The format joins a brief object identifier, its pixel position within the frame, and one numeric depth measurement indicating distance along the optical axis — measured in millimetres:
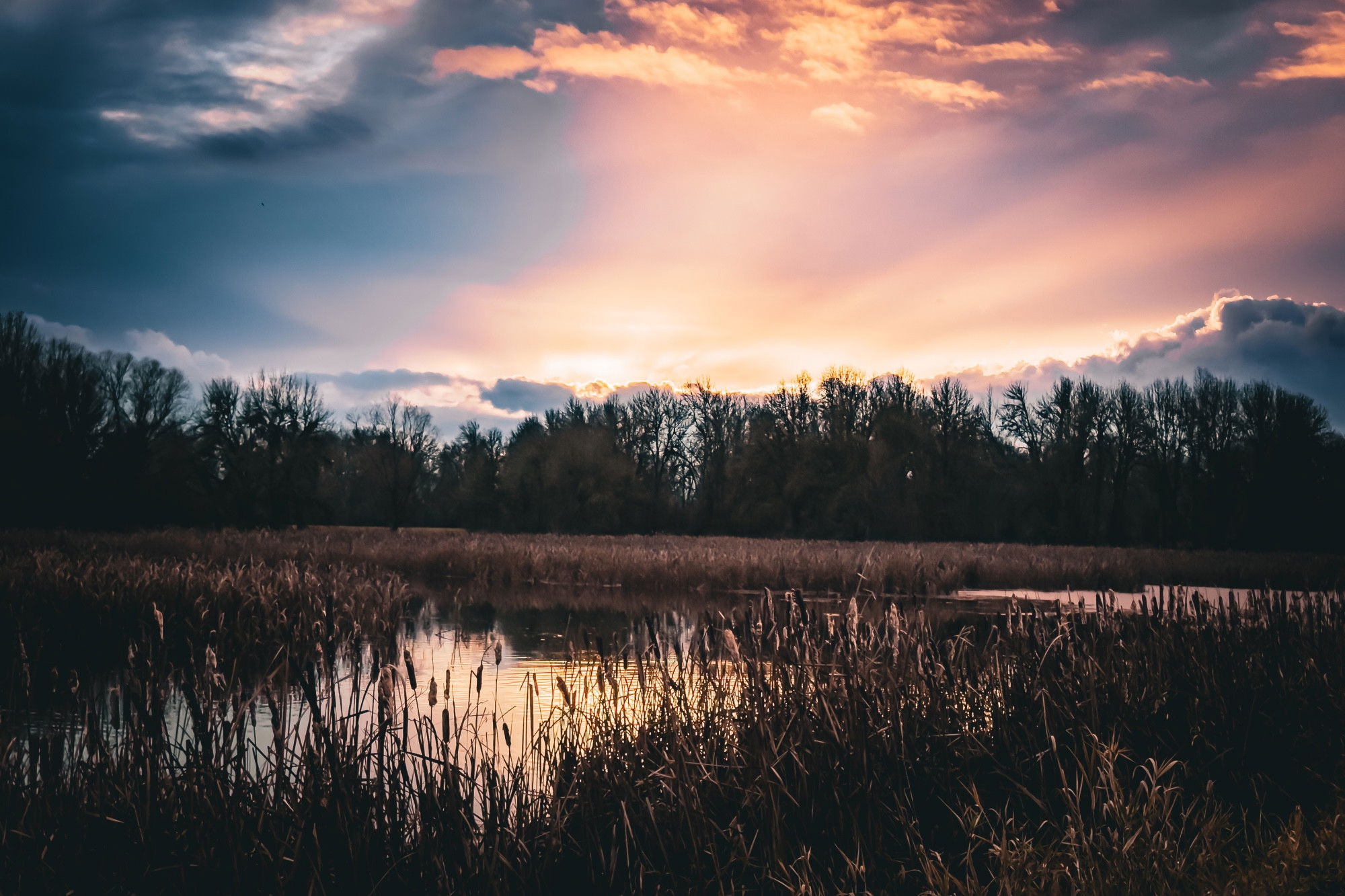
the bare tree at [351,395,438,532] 52875
